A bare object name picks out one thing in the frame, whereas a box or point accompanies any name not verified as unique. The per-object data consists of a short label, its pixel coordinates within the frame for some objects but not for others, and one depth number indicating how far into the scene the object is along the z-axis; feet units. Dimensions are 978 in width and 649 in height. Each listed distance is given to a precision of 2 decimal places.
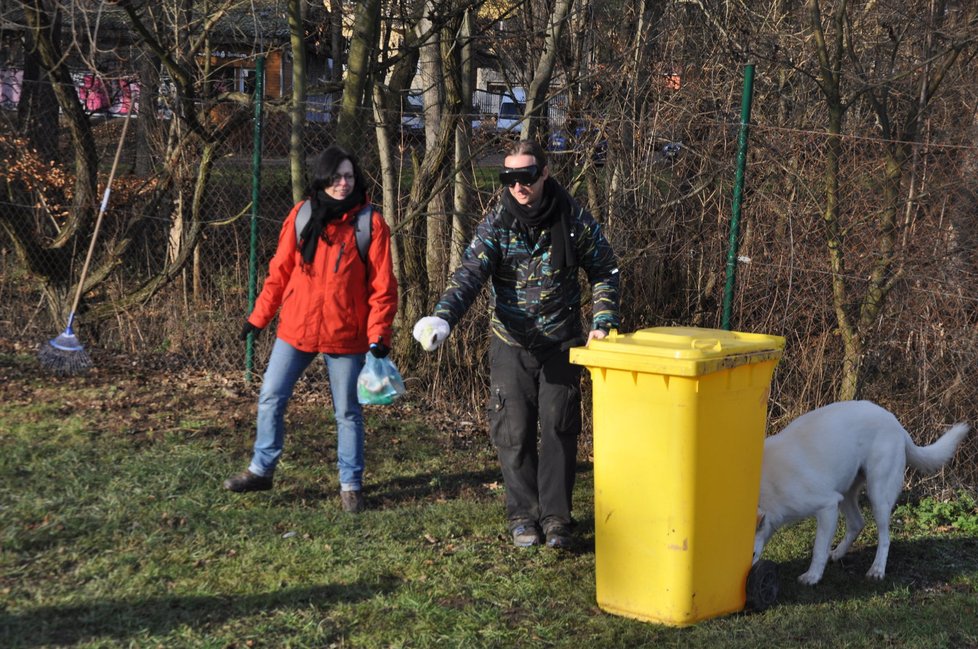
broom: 24.71
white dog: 14.75
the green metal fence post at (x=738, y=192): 18.83
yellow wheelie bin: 12.71
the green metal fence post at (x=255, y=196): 23.40
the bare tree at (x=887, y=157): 19.51
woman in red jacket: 16.63
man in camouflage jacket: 15.35
